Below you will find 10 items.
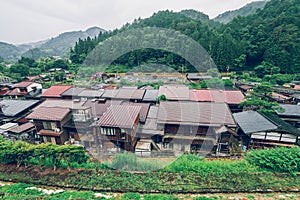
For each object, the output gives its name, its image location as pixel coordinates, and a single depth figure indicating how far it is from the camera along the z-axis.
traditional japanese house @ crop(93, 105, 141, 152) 13.22
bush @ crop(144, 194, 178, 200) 8.86
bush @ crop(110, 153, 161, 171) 11.16
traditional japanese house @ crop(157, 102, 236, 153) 13.45
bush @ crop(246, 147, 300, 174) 10.48
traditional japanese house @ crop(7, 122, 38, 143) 15.17
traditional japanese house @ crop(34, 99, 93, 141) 15.40
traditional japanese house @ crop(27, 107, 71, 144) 14.59
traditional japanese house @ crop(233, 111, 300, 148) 12.76
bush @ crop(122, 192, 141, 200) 8.97
